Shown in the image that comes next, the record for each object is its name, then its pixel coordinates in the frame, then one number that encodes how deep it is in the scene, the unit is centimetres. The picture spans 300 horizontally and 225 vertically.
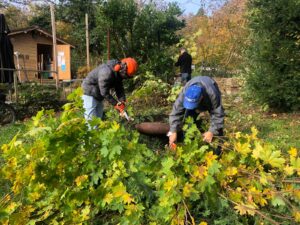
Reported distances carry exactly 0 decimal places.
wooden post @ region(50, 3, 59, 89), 844
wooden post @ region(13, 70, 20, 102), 648
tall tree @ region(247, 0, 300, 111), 583
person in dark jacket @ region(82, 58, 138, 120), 348
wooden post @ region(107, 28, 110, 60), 830
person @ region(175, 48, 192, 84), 799
